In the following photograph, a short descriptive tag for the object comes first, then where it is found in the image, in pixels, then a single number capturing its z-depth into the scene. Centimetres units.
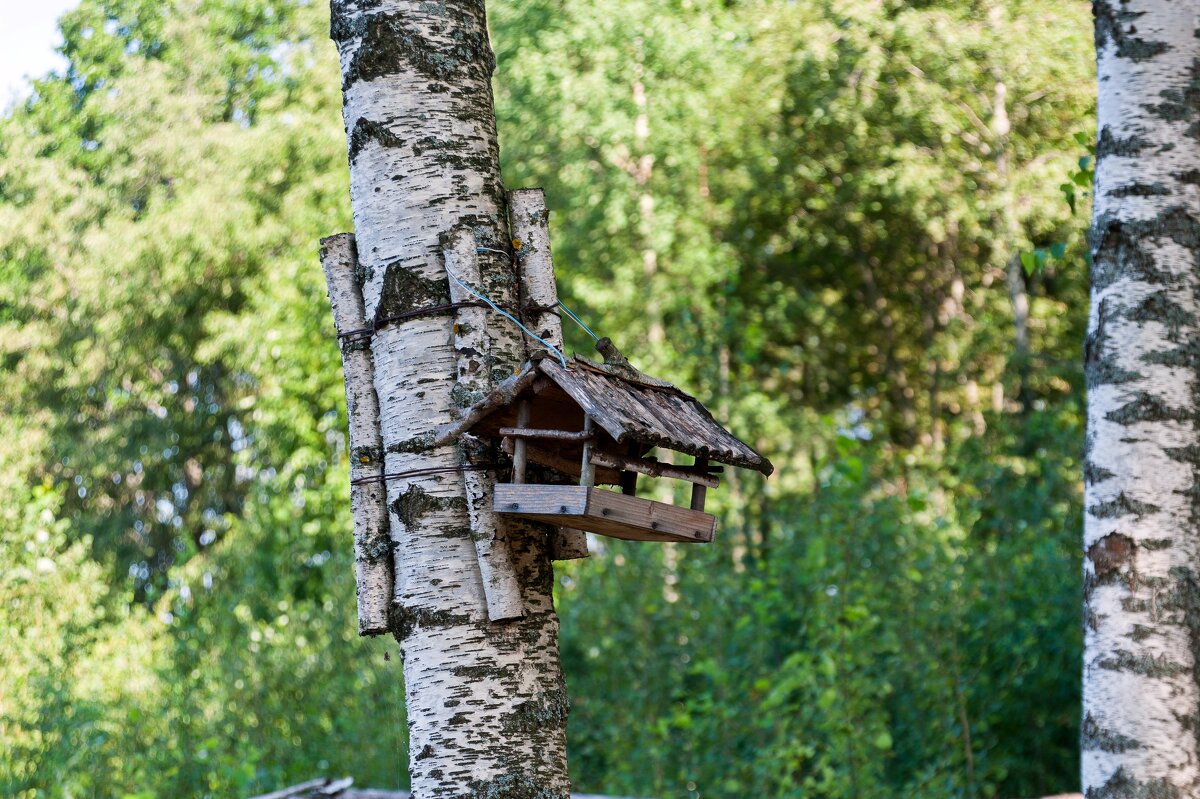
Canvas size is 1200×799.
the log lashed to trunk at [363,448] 488
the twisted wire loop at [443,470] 481
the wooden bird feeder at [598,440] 461
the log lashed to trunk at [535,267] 518
